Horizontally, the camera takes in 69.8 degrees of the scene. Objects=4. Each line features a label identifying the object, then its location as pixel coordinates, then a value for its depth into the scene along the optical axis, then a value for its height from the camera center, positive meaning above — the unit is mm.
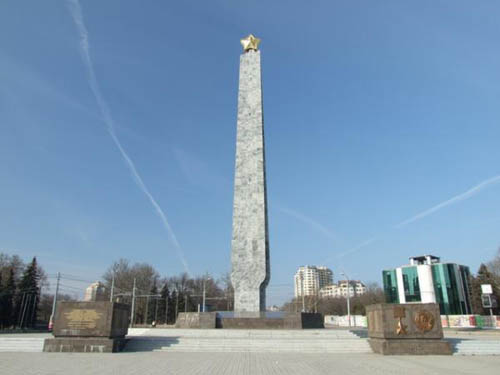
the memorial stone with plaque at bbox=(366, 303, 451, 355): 10688 -758
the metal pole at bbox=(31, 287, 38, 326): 37294 -1236
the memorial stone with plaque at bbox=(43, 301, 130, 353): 10844 -744
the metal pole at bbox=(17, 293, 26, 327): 36344 -1120
